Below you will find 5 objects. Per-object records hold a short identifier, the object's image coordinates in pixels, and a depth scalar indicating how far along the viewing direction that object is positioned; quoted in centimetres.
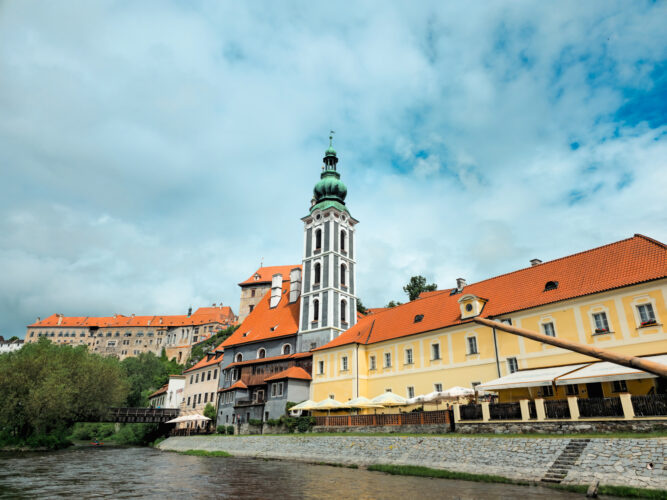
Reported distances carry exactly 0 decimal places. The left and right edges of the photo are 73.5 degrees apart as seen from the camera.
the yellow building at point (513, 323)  2289
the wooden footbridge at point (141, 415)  4944
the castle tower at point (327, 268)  4475
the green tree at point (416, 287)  6397
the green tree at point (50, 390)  3934
